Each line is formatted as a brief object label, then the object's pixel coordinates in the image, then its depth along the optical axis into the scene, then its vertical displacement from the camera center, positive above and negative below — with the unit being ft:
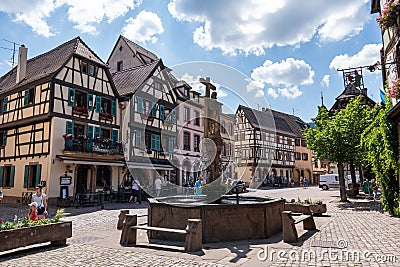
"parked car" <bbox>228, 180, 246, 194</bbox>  96.22 -4.98
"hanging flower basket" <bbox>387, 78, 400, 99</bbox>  33.40 +8.51
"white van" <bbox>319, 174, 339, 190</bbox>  110.22 -3.84
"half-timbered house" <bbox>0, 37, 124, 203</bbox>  62.28 +10.15
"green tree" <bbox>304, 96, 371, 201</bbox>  53.31 +5.87
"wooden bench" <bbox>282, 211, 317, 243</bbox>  24.73 -4.58
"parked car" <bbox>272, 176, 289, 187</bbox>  138.41 -4.85
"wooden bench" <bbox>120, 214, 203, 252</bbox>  22.38 -4.42
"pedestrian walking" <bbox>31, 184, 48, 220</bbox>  31.96 -2.99
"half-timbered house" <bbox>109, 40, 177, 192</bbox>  79.83 +14.02
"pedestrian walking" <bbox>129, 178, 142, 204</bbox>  66.49 -4.27
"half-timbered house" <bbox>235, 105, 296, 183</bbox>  140.77 +10.56
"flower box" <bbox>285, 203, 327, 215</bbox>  36.73 -4.51
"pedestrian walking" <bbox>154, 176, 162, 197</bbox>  74.63 -3.31
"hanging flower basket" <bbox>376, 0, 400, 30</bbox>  35.01 +17.69
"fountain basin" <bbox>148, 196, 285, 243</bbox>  24.97 -3.92
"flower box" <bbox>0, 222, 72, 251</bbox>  21.21 -4.52
